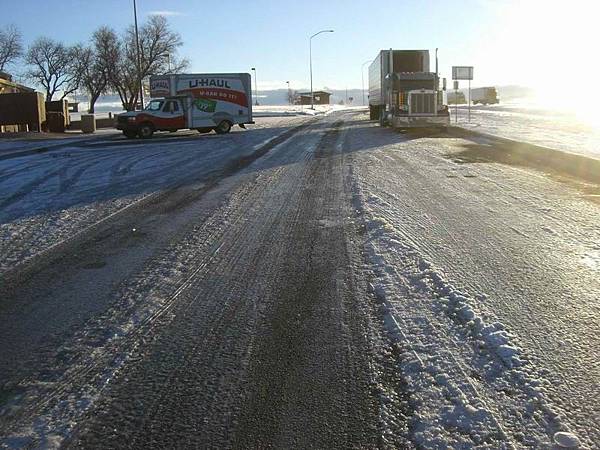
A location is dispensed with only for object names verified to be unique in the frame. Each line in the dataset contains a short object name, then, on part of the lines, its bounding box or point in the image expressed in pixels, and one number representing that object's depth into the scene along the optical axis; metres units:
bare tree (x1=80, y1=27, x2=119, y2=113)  90.94
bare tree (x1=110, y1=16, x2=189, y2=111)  89.75
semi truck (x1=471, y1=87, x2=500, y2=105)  100.25
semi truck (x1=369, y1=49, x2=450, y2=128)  31.16
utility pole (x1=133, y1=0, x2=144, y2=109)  55.03
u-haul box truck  34.53
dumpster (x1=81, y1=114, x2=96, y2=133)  45.25
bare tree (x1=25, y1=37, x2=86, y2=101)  101.50
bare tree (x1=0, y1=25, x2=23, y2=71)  99.62
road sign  36.56
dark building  161.77
